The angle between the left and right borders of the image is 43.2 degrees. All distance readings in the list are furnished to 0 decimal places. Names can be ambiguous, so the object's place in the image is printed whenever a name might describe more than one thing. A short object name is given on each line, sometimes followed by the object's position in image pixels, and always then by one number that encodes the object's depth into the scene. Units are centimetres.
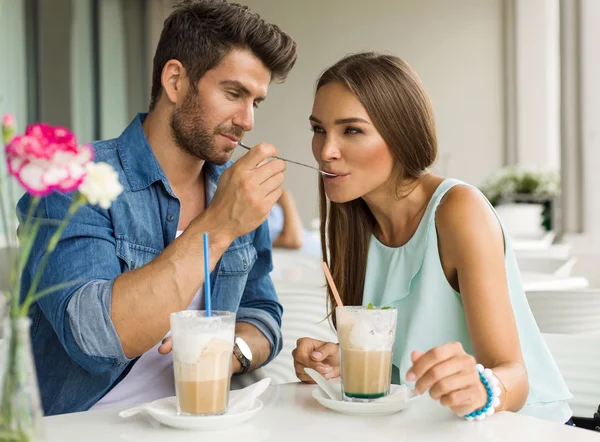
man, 150
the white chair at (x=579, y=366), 173
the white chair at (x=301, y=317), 239
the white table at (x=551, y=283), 282
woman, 149
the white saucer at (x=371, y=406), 117
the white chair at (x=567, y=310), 211
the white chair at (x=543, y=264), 344
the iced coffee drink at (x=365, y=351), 123
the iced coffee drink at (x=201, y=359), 110
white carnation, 71
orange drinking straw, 138
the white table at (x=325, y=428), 105
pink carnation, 69
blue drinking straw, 115
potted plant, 731
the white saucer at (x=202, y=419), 108
